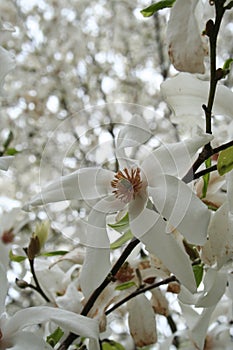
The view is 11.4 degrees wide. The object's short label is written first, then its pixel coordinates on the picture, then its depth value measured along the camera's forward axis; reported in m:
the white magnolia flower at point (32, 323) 0.63
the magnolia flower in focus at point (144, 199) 0.62
